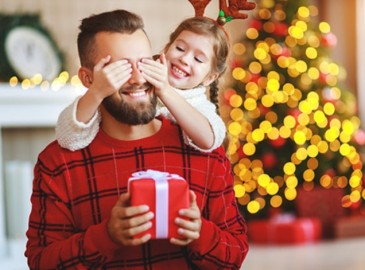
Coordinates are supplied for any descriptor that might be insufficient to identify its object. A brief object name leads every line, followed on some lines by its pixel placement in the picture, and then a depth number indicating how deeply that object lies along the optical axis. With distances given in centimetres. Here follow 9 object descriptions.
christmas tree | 623
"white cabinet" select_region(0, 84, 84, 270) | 527
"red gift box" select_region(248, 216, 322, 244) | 614
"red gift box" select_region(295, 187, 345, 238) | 635
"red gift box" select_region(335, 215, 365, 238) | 630
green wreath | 540
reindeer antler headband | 177
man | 146
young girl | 145
